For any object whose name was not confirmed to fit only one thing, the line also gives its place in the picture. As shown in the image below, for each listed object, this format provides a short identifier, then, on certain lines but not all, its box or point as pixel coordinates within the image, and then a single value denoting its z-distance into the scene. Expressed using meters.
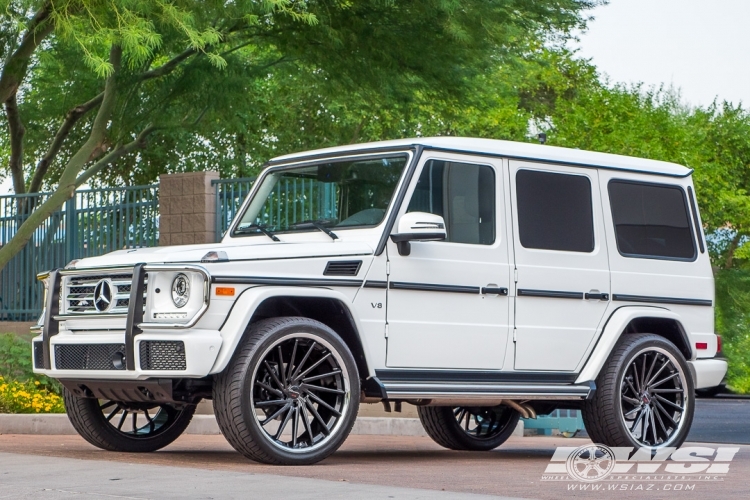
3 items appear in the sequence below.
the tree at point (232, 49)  13.66
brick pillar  15.72
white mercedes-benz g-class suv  8.09
